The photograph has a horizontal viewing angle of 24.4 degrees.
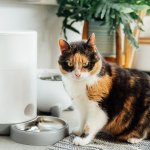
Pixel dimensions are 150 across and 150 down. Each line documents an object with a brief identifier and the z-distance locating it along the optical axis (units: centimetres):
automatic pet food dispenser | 124
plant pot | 200
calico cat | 115
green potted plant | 175
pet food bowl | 118
